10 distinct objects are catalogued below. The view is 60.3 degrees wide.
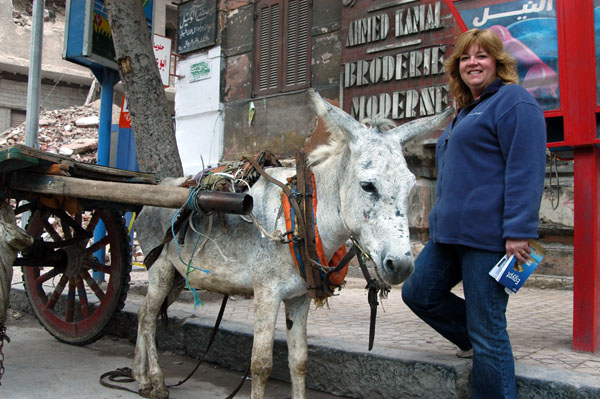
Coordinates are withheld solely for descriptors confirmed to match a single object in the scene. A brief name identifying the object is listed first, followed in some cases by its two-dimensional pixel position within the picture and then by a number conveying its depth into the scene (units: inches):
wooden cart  124.5
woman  89.0
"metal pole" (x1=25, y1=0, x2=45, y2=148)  269.8
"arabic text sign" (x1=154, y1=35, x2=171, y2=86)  349.4
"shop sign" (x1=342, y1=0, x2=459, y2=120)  307.0
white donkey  91.0
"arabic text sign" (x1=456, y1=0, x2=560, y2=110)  133.1
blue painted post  263.0
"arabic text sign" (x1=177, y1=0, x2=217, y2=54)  450.9
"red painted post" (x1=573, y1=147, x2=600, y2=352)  126.7
